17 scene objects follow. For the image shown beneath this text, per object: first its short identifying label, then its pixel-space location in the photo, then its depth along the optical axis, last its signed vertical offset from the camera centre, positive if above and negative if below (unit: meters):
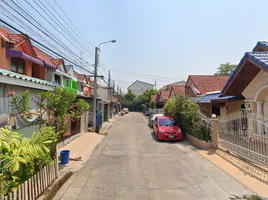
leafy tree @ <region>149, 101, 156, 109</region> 45.64 +1.41
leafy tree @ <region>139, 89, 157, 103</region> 58.94 +4.66
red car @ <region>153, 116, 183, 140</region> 12.87 -1.29
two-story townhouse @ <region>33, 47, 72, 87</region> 16.25 +3.39
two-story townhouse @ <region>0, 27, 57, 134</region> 5.82 +2.56
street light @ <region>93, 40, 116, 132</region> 16.69 +2.84
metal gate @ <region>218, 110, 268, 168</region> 6.51 -0.97
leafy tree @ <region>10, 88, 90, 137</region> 5.91 +0.13
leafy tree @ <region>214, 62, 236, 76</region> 51.28 +11.11
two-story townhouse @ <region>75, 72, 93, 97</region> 27.14 +3.63
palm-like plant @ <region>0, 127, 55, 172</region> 3.54 -0.75
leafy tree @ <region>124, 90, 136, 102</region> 67.69 +4.94
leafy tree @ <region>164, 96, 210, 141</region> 11.16 -0.42
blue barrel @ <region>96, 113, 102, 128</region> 18.61 -0.88
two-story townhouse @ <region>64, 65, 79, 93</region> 20.83 +3.30
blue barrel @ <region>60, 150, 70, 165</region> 7.81 -1.84
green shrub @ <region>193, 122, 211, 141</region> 10.81 -1.15
